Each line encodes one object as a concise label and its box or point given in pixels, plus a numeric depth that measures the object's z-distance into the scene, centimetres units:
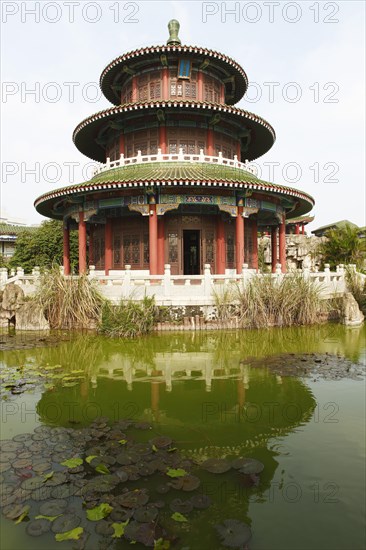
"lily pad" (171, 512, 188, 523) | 393
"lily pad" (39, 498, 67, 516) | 406
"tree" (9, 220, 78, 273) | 2959
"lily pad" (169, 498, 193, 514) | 407
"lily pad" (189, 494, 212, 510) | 414
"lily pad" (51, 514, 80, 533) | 382
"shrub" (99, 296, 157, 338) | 1329
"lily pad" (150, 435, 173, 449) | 545
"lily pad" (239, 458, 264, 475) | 479
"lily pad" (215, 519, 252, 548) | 363
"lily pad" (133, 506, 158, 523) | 393
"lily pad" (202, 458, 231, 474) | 480
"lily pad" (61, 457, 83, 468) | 494
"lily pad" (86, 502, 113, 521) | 396
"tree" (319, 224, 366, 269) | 2719
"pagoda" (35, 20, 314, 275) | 1703
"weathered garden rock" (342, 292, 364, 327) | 1551
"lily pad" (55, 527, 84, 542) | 369
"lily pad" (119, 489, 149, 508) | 417
